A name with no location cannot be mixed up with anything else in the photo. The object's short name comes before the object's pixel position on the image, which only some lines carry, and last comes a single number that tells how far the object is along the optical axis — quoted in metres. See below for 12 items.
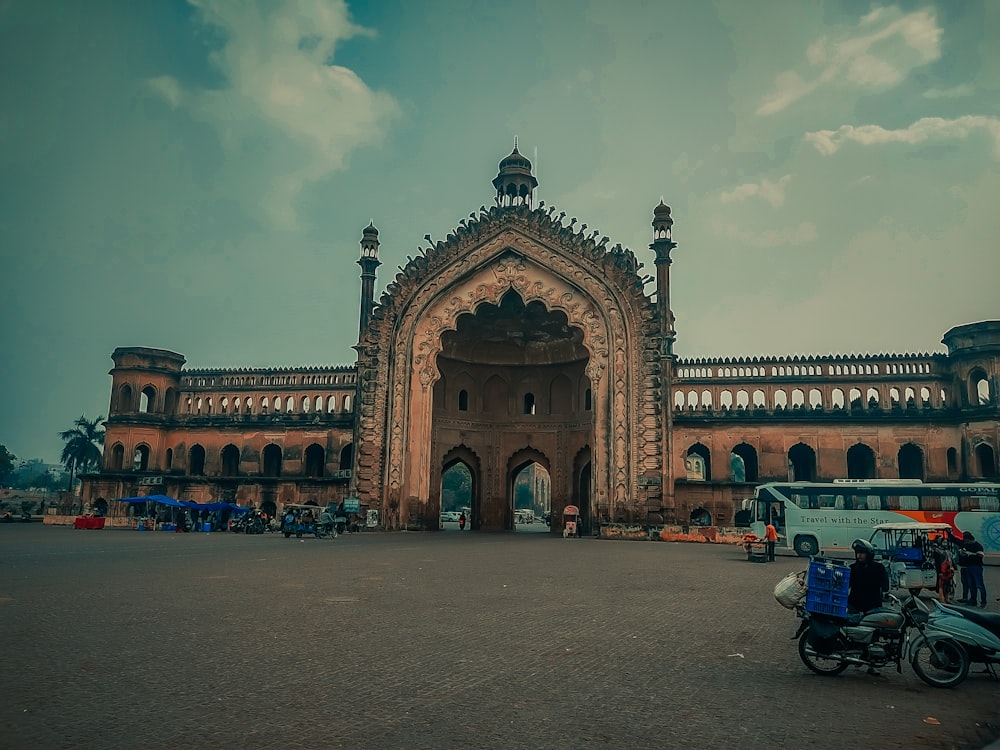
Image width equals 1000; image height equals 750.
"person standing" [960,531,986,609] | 12.79
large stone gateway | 33.78
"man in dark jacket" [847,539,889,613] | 7.70
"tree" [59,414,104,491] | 79.94
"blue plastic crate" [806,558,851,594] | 7.53
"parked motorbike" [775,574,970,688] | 7.38
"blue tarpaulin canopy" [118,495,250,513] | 35.25
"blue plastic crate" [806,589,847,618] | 7.54
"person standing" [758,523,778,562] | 22.27
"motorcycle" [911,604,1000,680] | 7.31
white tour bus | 25.30
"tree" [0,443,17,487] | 80.25
